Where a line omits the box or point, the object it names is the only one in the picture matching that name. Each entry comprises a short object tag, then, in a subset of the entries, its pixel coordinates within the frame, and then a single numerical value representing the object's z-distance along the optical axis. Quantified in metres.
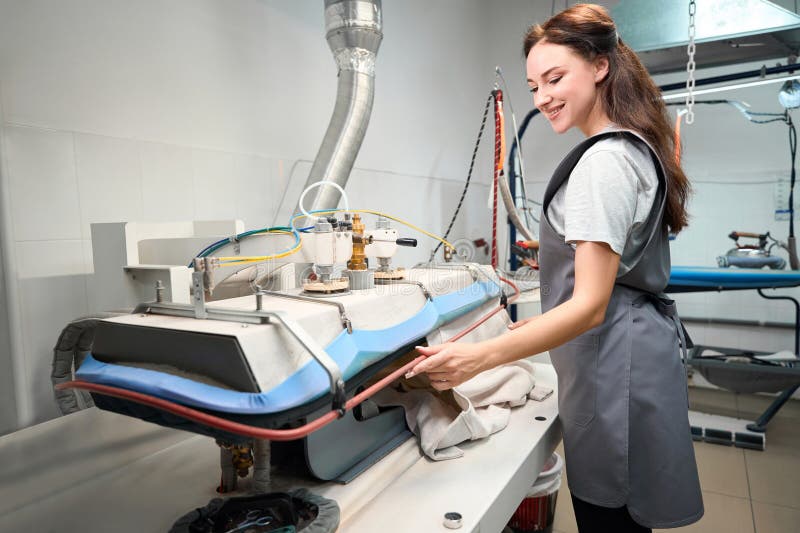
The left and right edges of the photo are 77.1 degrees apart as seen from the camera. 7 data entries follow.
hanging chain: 1.81
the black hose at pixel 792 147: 3.12
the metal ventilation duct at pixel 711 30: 2.23
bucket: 1.59
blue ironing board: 2.52
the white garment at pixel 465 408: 1.02
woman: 0.90
